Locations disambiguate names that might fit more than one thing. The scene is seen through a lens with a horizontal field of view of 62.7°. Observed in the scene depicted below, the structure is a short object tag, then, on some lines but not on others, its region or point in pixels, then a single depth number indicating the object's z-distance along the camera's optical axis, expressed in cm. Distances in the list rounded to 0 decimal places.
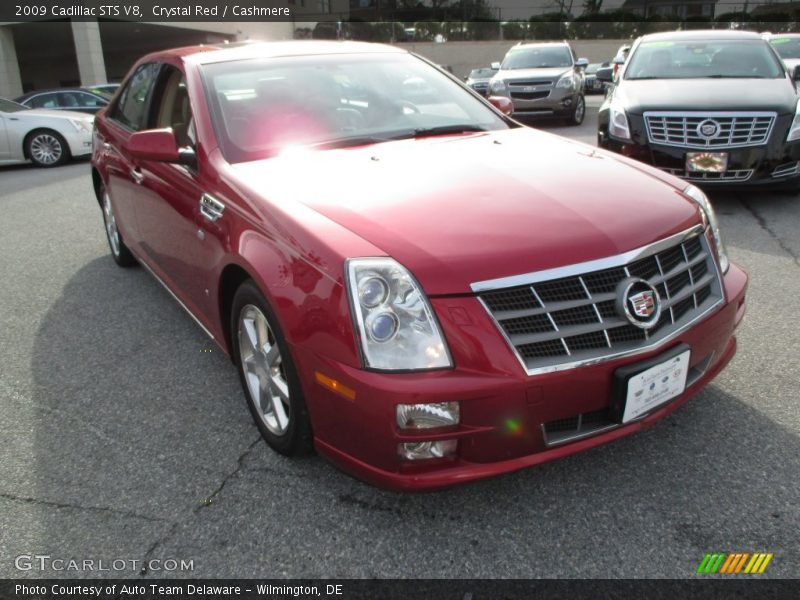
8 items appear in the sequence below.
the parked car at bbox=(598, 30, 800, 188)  544
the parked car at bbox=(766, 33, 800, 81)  1179
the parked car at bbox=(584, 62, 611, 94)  2673
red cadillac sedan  192
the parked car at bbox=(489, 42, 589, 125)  1223
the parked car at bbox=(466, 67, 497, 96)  2126
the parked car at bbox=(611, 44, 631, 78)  972
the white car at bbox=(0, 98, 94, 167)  1074
